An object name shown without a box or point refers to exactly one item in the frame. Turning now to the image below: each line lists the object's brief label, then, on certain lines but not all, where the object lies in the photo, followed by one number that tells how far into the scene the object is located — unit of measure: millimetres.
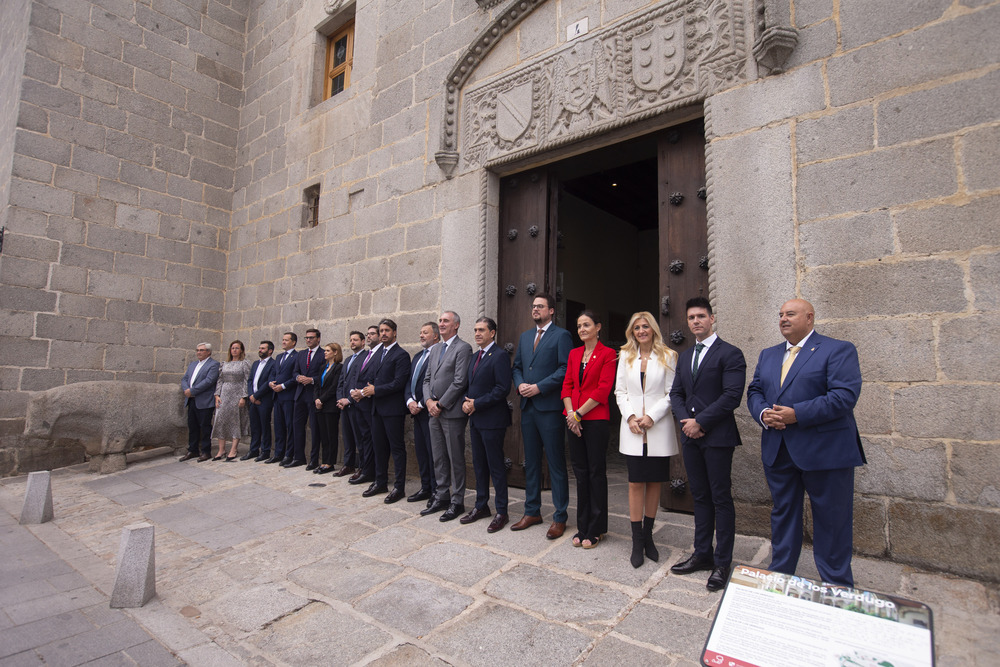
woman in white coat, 3428
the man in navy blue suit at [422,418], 5121
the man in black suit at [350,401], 5965
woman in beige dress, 7590
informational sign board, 1310
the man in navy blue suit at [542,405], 4031
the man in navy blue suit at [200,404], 7633
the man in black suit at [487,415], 4402
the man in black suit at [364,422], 5660
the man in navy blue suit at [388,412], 5340
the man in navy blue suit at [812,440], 2648
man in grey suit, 4645
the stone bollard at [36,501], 4883
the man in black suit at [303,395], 6695
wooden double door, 4473
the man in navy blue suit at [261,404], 7387
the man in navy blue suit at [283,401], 7012
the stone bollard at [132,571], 3078
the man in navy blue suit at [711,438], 3146
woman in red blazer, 3725
